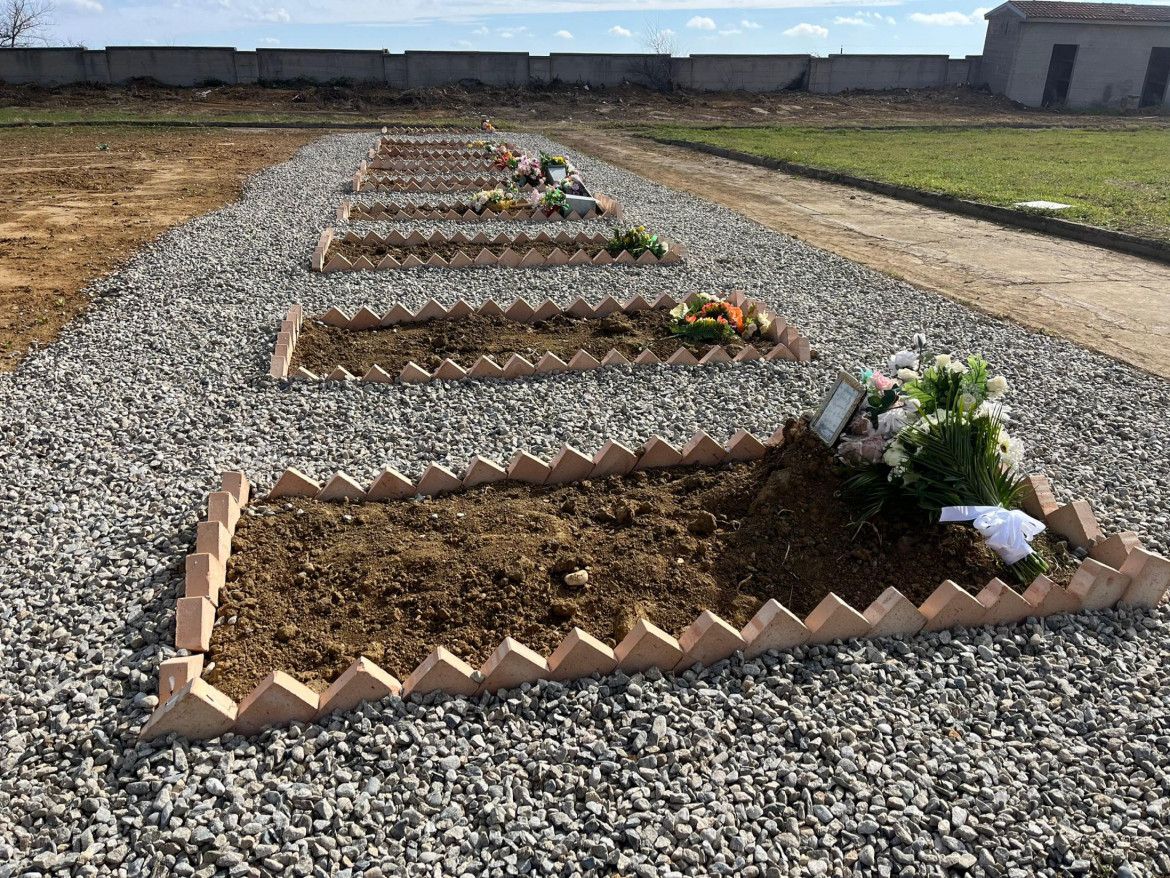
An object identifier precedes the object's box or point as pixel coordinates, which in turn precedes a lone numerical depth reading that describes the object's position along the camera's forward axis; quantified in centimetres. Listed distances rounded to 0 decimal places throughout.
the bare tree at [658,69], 4175
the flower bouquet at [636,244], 1031
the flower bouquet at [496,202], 1295
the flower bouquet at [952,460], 375
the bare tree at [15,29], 4647
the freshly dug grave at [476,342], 682
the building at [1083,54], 3859
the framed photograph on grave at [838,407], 417
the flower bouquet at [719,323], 722
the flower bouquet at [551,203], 1277
